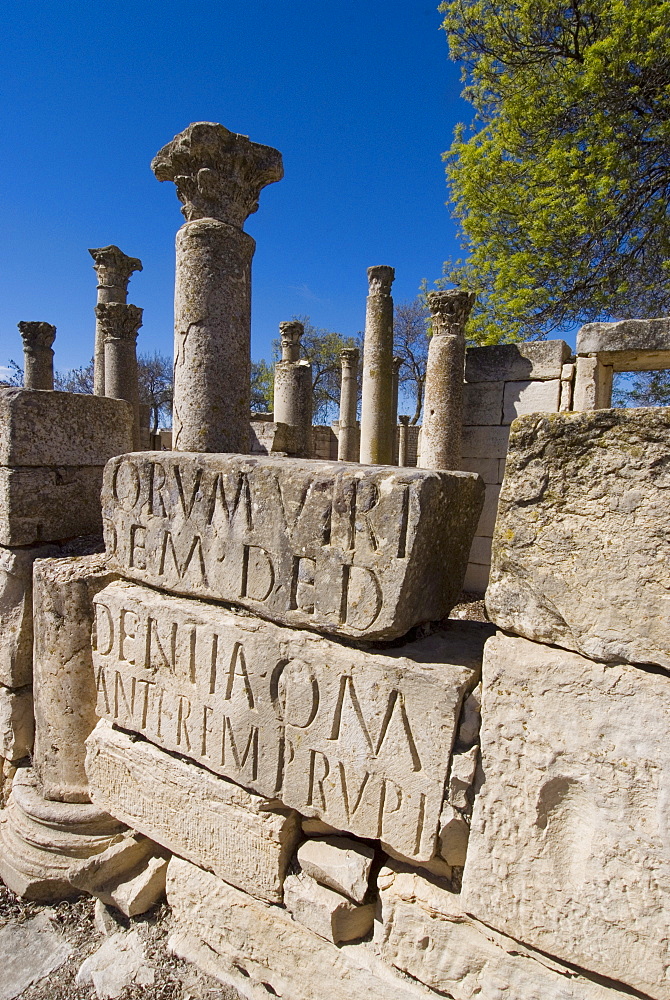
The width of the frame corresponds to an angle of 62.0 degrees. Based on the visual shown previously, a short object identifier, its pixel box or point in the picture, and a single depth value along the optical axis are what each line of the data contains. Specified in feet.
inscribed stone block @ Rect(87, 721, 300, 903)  6.85
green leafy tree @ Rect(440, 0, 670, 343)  32.65
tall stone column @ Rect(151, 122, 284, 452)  10.59
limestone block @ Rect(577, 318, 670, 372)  17.66
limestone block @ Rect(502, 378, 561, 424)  20.35
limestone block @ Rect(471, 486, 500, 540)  21.42
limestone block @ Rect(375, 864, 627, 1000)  5.10
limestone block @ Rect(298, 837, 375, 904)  6.21
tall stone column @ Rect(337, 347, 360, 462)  56.54
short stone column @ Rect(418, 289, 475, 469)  22.77
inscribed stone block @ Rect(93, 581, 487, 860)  5.73
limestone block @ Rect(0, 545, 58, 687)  9.99
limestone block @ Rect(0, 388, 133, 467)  9.71
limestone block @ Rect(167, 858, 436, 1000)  6.08
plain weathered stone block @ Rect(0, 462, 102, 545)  9.82
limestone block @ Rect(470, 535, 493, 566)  21.76
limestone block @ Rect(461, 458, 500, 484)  22.15
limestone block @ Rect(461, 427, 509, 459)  21.80
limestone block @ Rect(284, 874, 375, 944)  6.22
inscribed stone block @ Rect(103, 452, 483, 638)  5.76
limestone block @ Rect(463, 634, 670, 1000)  4.56
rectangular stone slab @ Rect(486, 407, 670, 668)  4.42
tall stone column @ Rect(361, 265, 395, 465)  37.01
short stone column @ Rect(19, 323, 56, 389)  39.06
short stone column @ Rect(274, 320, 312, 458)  40.16
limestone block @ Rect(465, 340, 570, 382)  20.25
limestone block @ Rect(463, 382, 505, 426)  21.74
